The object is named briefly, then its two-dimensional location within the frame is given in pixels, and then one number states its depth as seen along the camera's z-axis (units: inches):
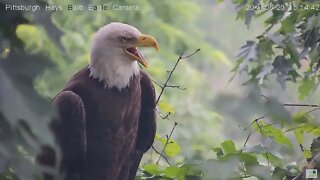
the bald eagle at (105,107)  395.0
